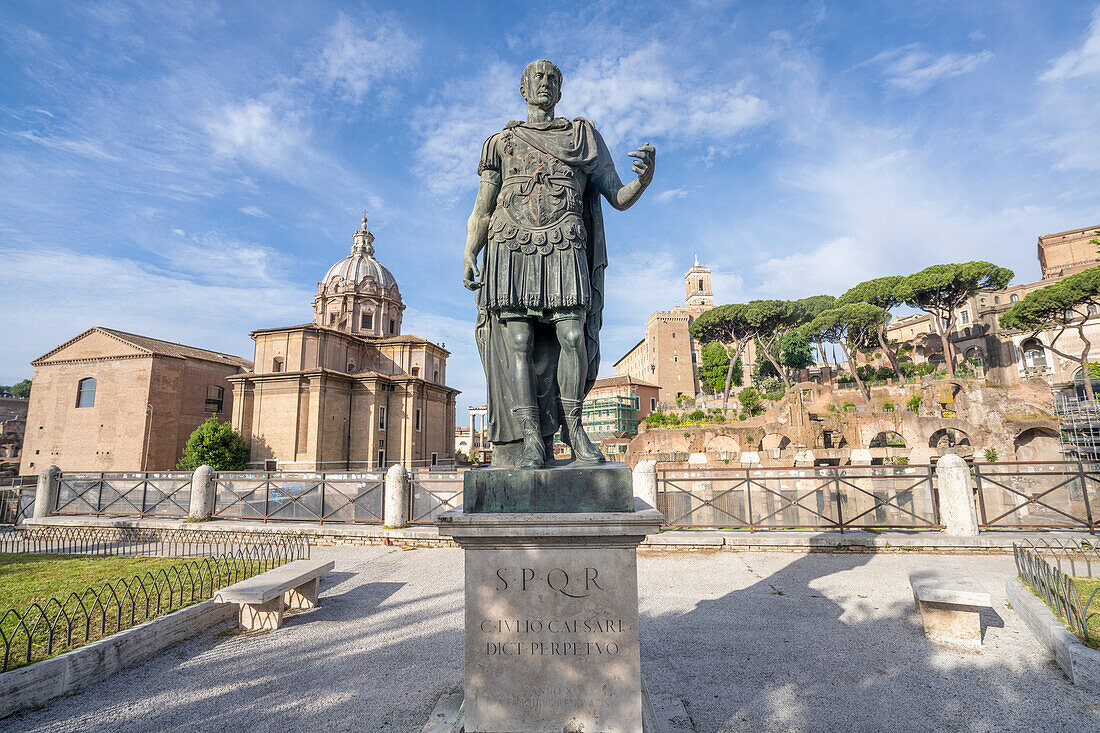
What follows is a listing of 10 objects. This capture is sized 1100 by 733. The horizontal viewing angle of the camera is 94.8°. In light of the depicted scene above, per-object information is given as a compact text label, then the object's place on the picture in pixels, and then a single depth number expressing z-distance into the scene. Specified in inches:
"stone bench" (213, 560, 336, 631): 199.0
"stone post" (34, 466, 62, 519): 484.5
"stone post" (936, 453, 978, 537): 322.3
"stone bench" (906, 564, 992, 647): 175.3
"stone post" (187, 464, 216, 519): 447.5
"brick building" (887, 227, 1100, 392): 1660.9
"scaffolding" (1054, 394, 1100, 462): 850.8
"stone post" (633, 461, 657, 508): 367.9
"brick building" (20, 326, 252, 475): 1437.0
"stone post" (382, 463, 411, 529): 394.6
